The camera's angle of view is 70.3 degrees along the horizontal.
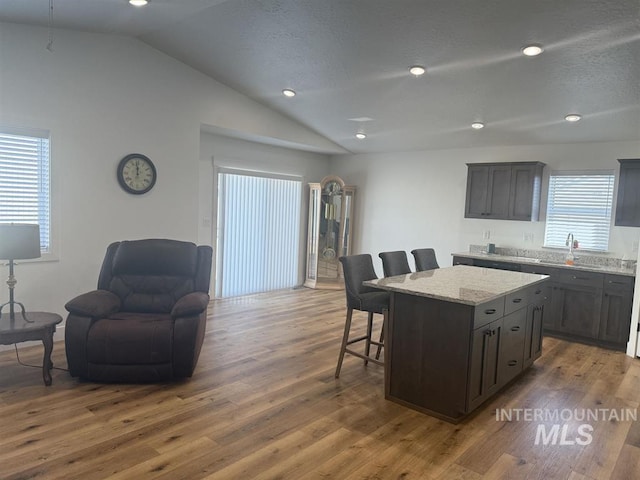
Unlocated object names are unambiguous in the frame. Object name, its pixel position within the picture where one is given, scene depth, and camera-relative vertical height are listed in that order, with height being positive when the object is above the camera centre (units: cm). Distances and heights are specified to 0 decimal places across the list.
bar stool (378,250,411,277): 420 -47
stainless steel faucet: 563 -24
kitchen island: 297 -86
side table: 318 -96
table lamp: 340 -36
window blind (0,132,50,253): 406 +12
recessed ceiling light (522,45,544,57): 355 +134
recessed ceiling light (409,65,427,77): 424 +136
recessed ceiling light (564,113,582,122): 482 +112
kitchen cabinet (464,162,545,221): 569 +37
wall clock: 472 +29
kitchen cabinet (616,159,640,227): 499 +34
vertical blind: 658 -41
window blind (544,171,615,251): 549 +17
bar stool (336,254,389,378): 362 -68
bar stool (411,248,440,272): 457 -46
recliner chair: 338 -103
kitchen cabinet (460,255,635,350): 480 -91
